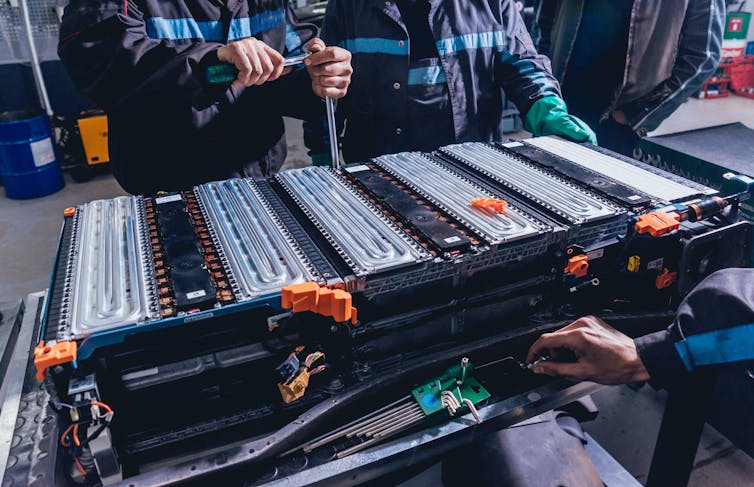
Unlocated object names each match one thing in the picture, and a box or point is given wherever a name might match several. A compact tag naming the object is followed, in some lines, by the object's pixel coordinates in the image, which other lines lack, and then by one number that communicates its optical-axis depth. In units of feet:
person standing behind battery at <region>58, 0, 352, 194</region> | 5.51
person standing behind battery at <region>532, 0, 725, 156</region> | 9.61
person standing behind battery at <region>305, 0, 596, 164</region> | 7.81
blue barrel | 16.38
